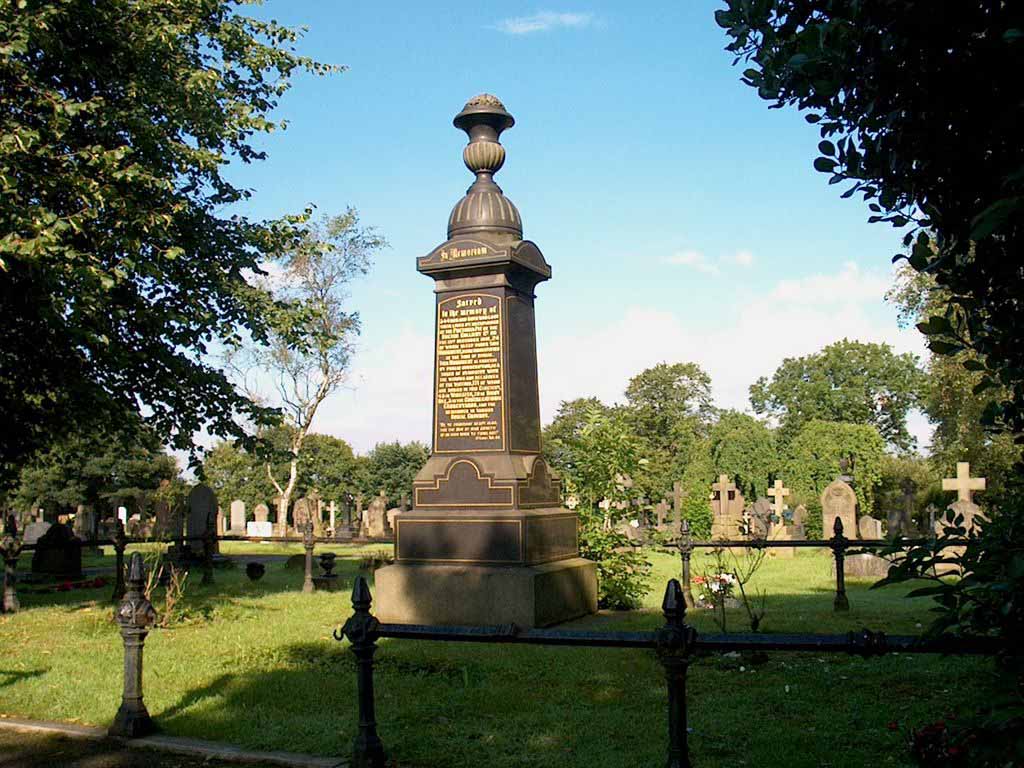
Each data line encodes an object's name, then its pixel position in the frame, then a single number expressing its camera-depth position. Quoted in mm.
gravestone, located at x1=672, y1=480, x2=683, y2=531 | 33688
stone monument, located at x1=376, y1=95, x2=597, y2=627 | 11414
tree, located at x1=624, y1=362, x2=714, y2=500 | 65500
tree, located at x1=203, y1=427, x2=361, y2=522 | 67500
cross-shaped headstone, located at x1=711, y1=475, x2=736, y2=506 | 33562
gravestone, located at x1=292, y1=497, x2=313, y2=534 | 35438
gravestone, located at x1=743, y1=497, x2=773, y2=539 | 28134
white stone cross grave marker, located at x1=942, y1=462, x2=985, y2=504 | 21000
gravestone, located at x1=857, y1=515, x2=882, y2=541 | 24391
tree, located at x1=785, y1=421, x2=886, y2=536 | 48312
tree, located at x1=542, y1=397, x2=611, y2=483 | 65000
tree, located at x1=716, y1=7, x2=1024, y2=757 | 2961
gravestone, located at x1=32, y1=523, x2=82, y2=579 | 20797
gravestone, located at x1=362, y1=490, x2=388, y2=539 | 38688
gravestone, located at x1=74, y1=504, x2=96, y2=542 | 37312
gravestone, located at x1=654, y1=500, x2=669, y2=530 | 33188
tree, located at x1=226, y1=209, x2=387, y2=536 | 36491
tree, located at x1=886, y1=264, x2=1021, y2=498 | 29316
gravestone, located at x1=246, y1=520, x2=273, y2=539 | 40928
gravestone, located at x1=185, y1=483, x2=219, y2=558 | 22812
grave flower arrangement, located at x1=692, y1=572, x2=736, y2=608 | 11453
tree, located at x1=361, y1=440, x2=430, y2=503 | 67125
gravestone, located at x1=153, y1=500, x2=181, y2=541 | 31734
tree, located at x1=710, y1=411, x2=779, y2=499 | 51969
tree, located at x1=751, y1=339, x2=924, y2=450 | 65875
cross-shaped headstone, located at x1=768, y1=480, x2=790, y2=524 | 34500
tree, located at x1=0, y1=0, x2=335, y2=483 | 10836
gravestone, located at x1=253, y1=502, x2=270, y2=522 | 42969
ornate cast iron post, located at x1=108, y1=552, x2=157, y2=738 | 6809
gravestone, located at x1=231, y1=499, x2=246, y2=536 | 39781
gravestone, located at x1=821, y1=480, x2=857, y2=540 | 23891
